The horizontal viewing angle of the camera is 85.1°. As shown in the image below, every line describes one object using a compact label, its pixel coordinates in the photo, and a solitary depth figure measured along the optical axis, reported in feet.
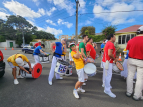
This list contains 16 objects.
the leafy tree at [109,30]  41.36
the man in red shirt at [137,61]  7.11
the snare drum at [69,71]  13.32
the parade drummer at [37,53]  15.49
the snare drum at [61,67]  9.29
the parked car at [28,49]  47.12
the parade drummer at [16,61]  9.40
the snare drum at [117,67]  8.52
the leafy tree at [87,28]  106.00
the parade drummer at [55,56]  10.56
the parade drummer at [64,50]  11.81
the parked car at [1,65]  10.15
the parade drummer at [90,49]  10.60
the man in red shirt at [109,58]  7.66
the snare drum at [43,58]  16.54
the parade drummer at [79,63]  7.43
